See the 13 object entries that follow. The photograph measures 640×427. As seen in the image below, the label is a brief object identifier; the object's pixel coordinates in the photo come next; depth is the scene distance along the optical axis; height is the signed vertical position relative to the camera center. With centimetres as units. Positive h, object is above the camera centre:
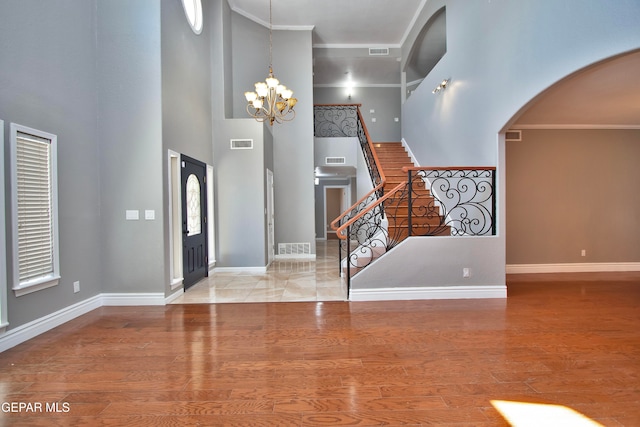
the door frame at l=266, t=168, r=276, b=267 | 716 -20
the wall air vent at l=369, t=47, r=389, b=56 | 934 +479
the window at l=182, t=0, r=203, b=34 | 559 +372
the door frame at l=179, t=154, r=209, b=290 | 559 +2
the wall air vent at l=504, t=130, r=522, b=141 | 591 +137
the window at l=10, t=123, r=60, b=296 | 312 +5
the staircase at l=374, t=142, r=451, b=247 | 530 -9
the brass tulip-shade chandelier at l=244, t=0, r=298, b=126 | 482 +186
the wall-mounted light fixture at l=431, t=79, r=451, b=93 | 601 +244
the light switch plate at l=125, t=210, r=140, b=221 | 436 -6
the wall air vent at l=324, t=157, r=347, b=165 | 869 +138
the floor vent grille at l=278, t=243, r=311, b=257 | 811 -104
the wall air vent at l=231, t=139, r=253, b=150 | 656 +142
